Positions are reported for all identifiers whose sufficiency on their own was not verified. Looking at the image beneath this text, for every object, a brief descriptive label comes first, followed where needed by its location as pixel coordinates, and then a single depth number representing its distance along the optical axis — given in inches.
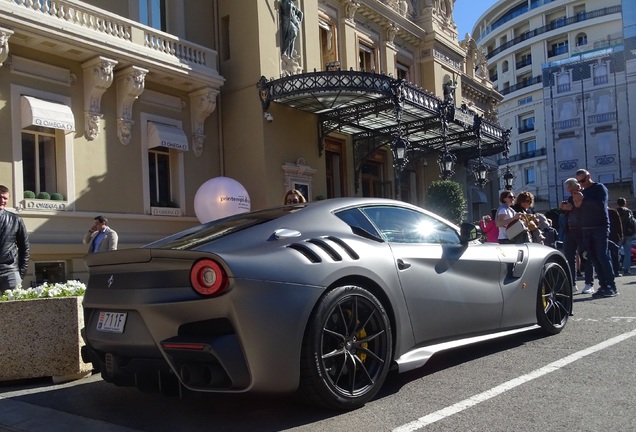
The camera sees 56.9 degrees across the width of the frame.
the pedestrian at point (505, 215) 323.3
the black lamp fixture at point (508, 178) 893.7
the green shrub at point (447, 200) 737.6
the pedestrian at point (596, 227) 338.6
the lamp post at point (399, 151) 623.2
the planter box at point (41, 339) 190.5
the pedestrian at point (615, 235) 473.4
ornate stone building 469.1
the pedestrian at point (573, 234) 353.9
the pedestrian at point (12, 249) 243.0
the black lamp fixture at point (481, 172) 875.4
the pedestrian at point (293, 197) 342.0
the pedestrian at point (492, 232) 381.1
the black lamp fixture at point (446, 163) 745.0
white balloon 541.6
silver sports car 126.5
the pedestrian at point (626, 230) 527.2
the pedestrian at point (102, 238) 384.8
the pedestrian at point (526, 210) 355.9
